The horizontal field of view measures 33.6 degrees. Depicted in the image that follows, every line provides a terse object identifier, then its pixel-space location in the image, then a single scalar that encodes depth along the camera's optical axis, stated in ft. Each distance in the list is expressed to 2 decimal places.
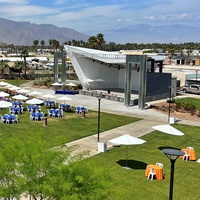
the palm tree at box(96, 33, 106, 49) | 297.12
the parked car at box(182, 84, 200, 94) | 185.98
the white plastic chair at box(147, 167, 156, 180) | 57.16
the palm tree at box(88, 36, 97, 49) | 298.15
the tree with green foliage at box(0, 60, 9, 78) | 226.38
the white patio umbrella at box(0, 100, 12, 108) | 102.22
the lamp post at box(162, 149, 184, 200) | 34.63
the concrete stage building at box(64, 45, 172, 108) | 145.99
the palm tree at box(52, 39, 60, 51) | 465.06
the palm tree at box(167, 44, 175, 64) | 353.31
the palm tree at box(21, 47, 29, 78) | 236.92
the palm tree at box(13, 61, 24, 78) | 227.28
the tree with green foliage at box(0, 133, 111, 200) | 32.14
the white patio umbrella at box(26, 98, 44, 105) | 110.11
